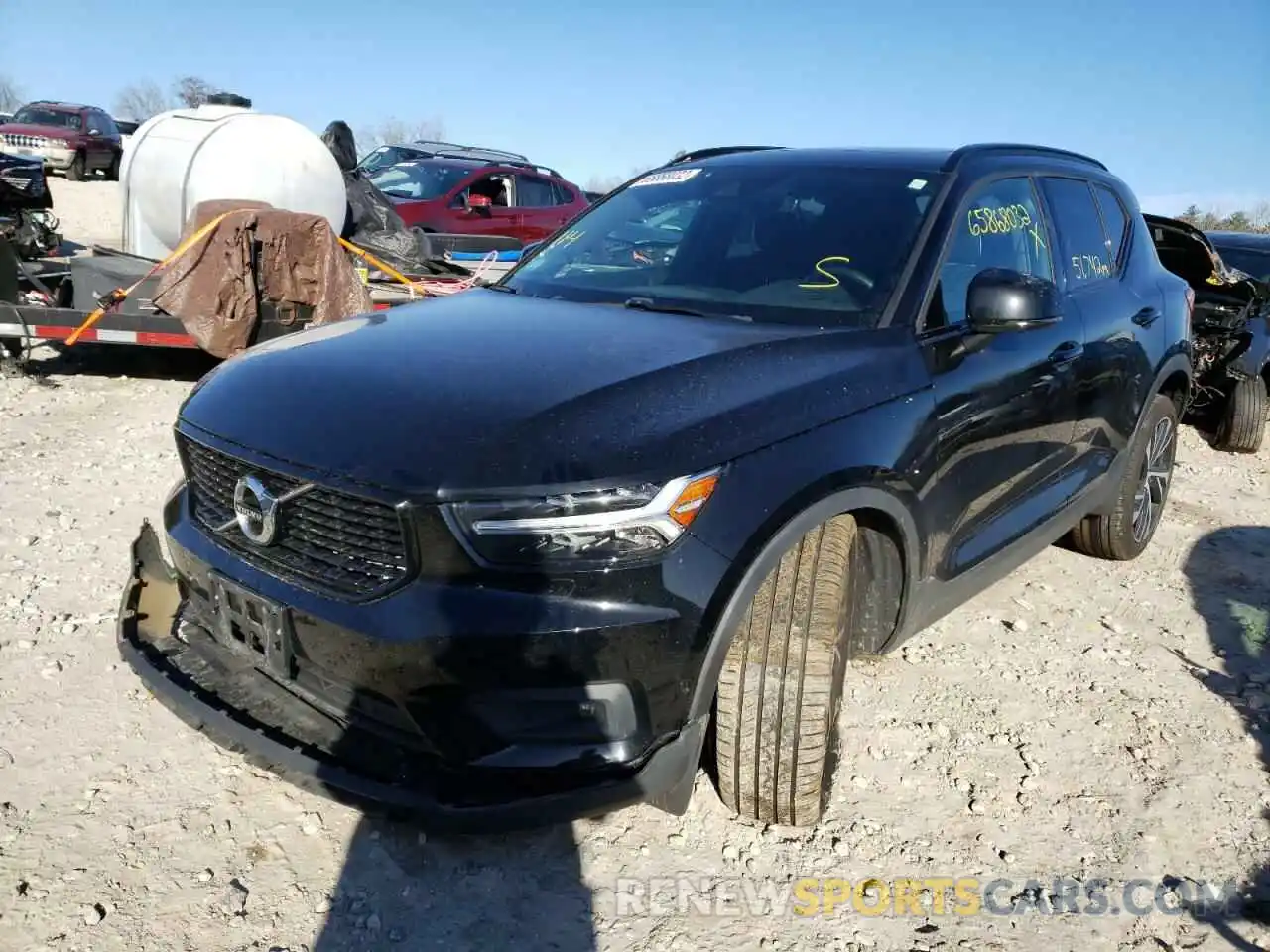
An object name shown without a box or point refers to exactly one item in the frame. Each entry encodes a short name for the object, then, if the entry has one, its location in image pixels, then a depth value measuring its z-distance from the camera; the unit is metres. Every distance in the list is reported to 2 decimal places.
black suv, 2.05
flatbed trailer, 6.38
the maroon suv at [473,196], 12.58
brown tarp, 6.14
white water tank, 8.03
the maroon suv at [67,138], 21.78
